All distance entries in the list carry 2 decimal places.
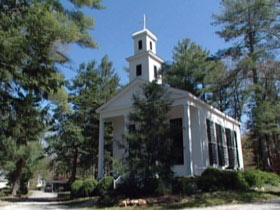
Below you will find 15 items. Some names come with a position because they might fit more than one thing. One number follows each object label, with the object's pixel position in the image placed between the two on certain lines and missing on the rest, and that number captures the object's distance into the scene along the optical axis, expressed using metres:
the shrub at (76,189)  15.45
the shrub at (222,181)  11.51
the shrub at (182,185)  11.33
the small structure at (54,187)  51.45
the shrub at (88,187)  14.98
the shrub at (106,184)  13.16
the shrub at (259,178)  12.03
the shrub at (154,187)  10.74
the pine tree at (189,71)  26.42
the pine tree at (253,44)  16.28
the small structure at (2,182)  60.80
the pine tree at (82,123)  22.72
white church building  14.92
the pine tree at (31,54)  7.44
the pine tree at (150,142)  11.00
